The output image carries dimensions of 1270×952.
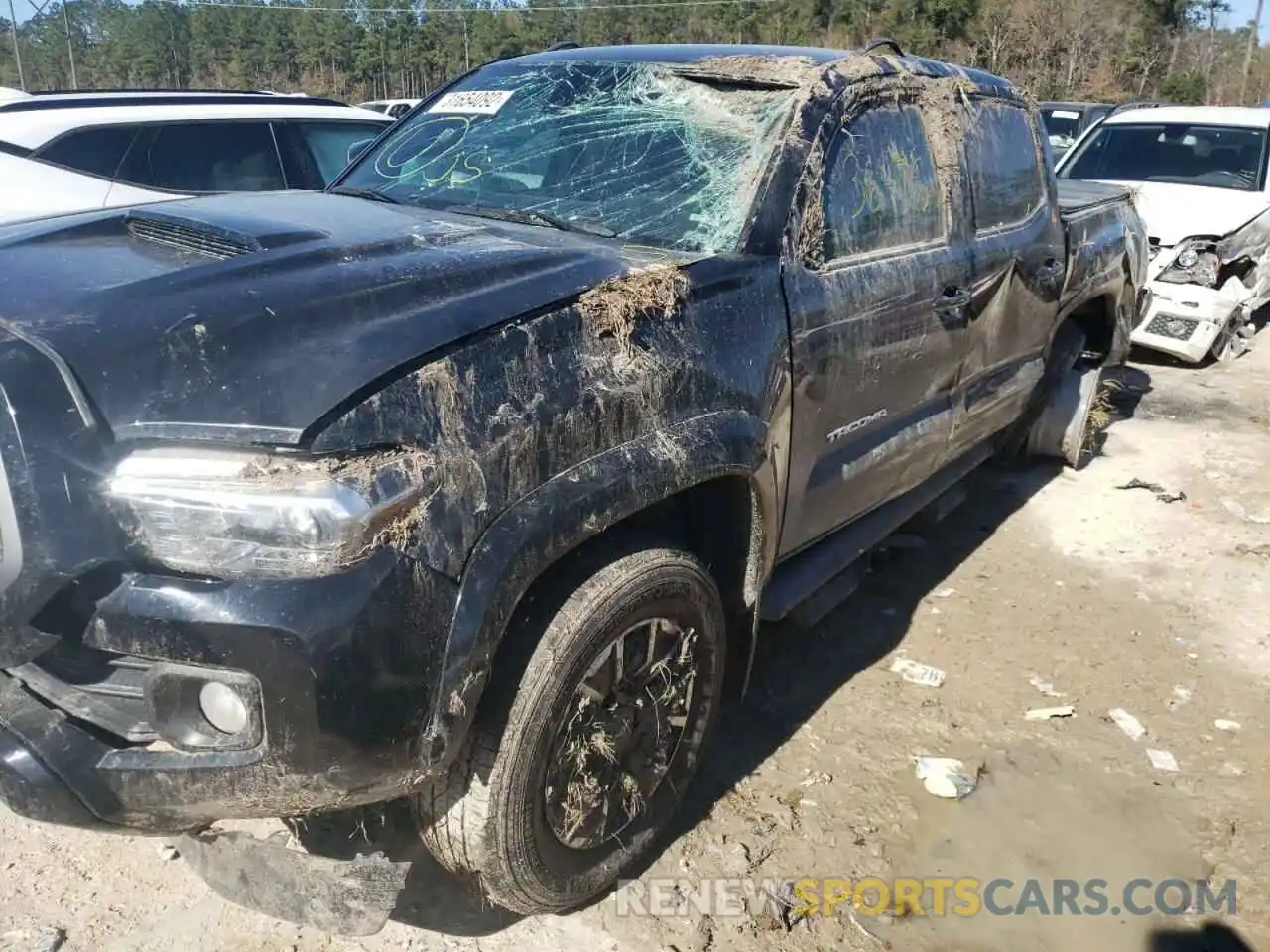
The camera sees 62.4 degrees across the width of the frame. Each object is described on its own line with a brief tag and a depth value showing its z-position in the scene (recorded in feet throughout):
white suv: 18.52
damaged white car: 25.44
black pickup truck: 5.77
